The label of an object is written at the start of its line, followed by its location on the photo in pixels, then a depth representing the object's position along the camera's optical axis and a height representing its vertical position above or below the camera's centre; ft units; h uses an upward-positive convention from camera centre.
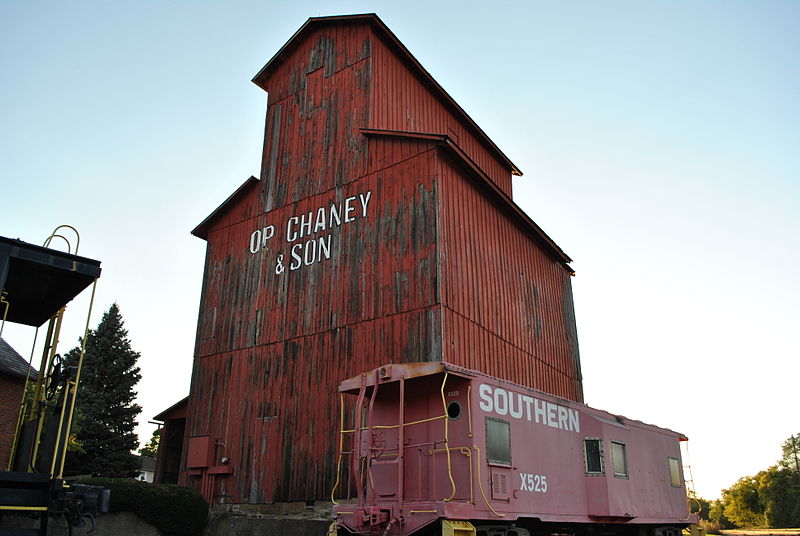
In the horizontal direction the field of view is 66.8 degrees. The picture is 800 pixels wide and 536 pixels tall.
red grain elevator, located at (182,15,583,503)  56.70 +21.50
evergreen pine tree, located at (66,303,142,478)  113.39 +14.31
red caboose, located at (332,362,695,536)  32.63 +1.47
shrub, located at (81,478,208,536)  52.90 -1.92
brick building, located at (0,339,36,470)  76.02 +10.71
